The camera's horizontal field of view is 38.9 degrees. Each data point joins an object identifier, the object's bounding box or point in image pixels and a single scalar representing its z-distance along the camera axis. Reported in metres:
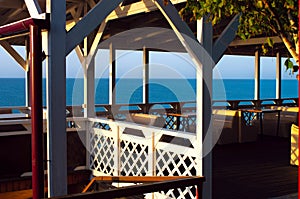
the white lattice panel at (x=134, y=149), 5.67
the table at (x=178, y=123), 11.43
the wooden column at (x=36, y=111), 4.59
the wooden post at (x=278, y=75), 14.45
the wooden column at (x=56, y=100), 4.68
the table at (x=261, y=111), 10.65
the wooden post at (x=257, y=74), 14.03
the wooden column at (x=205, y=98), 5.20
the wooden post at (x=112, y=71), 10.88
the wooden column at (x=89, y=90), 7.75
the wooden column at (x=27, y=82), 10.41
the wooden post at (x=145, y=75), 12.17
